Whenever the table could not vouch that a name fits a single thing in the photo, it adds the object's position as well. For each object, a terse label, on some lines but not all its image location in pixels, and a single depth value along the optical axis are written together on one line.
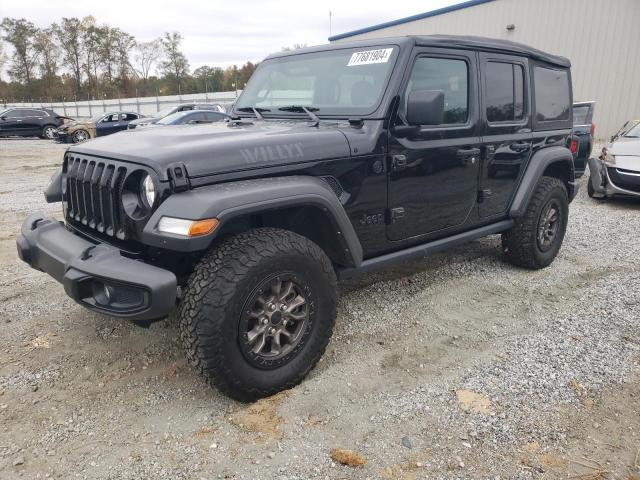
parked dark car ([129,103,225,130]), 15.61
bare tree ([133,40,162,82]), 57.94
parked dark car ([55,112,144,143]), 18.48
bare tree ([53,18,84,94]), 51.72
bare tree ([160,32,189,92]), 57.29
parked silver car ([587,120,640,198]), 7.60
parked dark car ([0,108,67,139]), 21.67
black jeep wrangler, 2.42
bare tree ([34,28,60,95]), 50.34
